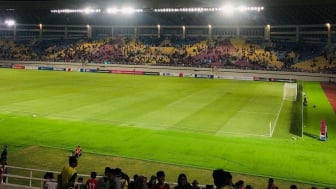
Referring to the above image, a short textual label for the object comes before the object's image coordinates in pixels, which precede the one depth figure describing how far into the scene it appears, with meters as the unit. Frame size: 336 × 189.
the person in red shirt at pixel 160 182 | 10.33
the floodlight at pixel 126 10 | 72.34
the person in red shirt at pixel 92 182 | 11.30
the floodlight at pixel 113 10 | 70.64
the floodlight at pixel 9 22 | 106.14
